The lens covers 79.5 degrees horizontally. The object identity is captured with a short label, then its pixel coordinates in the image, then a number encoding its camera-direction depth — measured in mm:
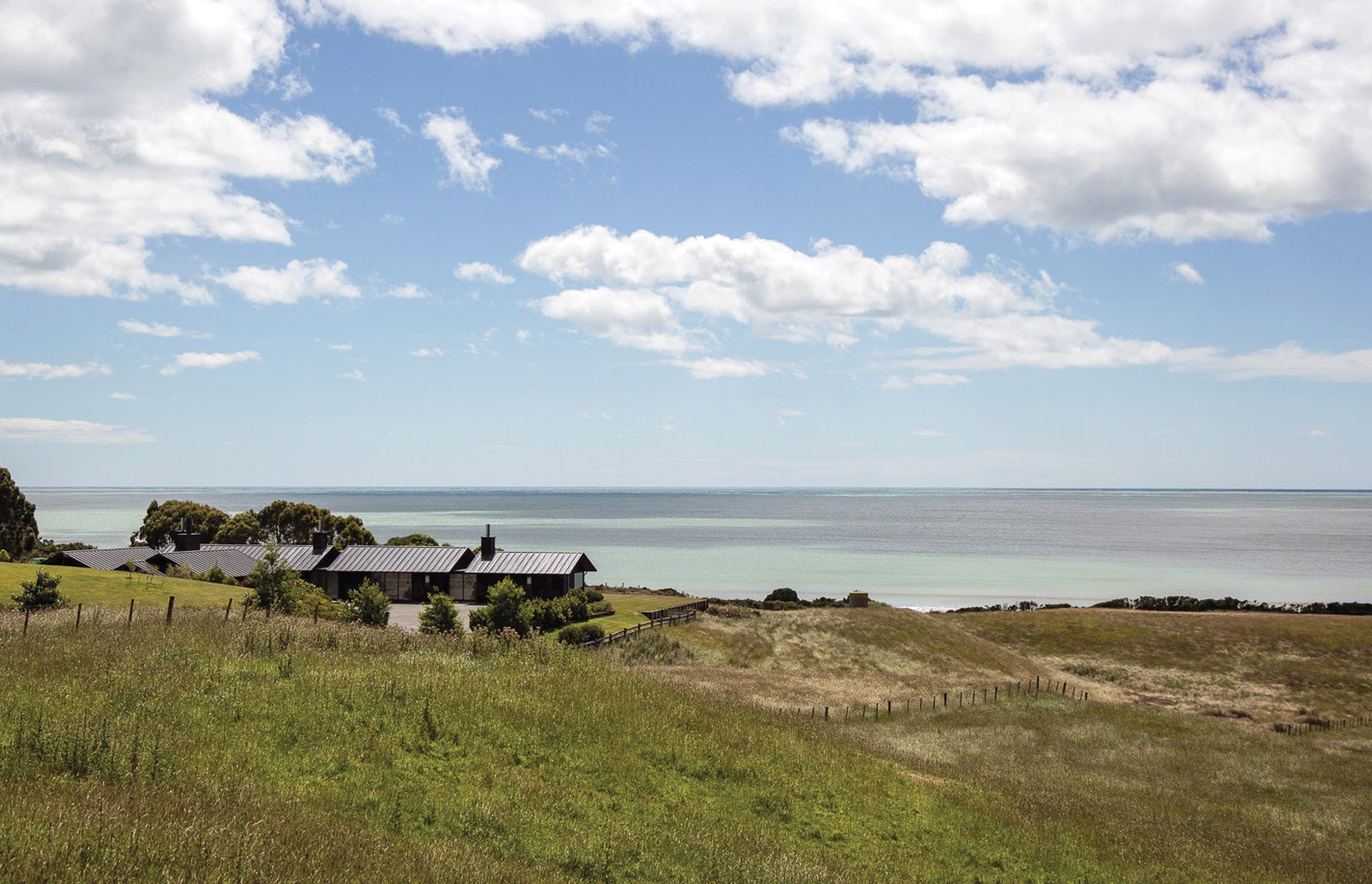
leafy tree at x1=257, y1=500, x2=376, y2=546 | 103438
